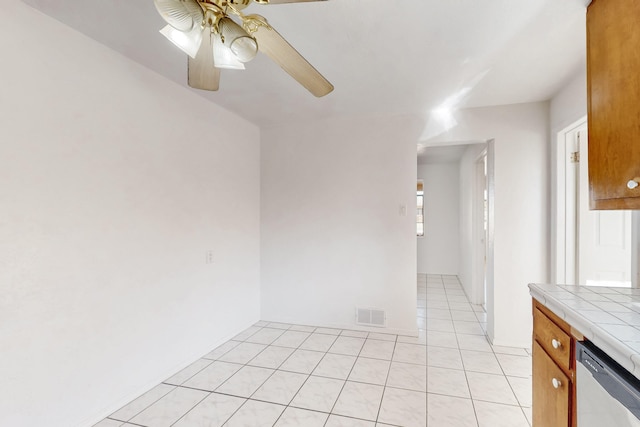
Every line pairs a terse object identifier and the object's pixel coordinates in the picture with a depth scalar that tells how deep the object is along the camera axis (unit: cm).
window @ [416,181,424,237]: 638
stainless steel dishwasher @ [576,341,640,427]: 88
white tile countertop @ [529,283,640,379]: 92
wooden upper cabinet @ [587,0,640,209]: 120
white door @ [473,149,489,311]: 421
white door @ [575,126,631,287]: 227
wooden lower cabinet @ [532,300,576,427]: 122
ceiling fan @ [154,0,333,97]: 96
